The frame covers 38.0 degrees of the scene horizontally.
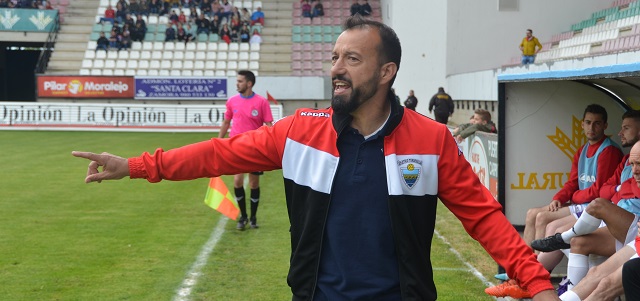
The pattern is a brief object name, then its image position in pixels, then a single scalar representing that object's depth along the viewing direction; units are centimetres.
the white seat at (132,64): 4328
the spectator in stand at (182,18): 4609
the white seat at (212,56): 4400
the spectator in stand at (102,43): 4384
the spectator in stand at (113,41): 4416
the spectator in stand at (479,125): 1327
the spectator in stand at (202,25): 4547
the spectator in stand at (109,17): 4634
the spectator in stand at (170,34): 4481
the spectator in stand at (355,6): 4417
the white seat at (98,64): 4331
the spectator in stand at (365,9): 4538
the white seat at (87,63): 4331
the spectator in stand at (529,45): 2962
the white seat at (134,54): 4388
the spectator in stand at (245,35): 4494
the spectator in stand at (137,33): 4494
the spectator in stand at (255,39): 4512
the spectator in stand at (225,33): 4488
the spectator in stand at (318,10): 4738
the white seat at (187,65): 4349
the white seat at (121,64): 4328
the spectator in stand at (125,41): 4438
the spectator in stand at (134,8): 4691
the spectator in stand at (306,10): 4754
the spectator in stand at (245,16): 4625
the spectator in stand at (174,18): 4584
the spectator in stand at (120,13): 4581
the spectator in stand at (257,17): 4672
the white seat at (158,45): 4457
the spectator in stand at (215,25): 4566
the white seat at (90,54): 4384
